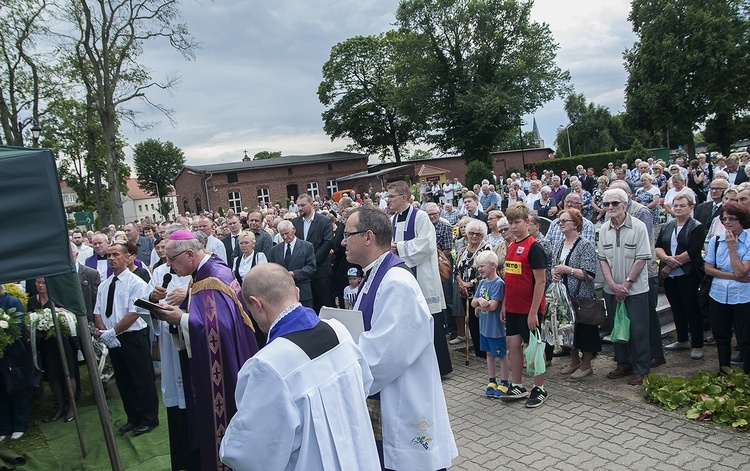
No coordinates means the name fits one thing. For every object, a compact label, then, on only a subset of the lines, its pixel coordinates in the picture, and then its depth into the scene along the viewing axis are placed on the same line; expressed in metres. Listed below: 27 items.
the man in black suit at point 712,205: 6.74
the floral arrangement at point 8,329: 5.60
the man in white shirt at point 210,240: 8.43
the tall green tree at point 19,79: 22.16
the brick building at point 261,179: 49.88
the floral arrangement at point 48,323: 6.18
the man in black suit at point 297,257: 7.09
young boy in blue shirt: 5.37
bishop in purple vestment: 3.54
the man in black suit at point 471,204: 9.55
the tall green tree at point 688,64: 33.56
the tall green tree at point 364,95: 53.03
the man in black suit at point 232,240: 8.83
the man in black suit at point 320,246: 7.93
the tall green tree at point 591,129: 67.50
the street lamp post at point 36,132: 18.31
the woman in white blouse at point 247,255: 7.08
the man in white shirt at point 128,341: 5.52
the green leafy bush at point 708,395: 4.52
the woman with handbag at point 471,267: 6.30
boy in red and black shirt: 4.85
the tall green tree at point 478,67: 38.03
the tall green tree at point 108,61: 21.98
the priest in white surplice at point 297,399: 1.89
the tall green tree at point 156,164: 74.81
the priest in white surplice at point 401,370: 2.54
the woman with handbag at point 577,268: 5.53
